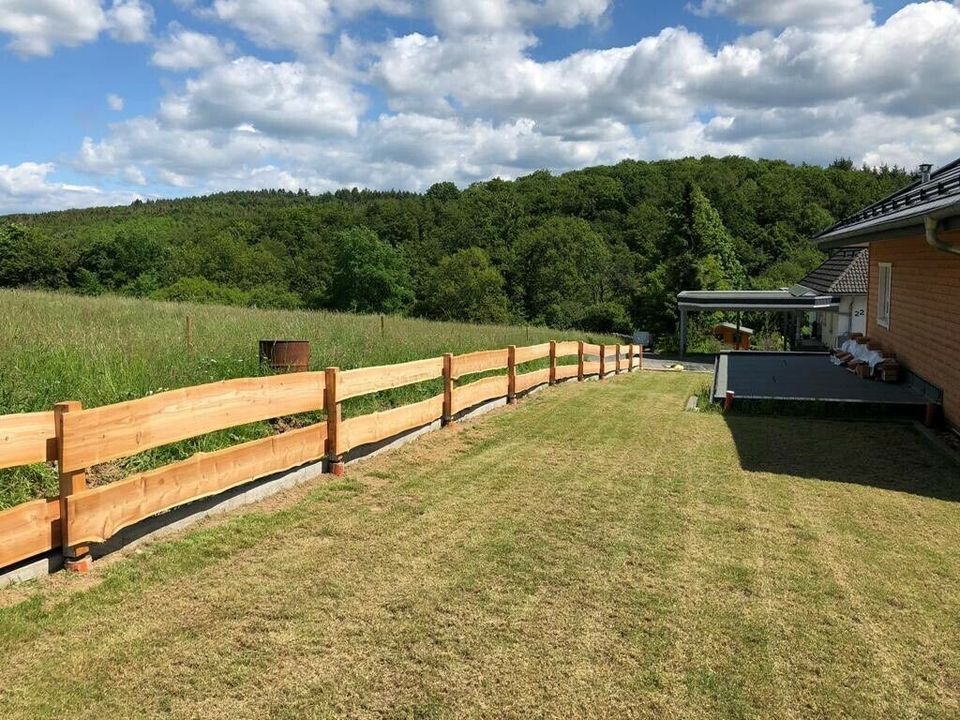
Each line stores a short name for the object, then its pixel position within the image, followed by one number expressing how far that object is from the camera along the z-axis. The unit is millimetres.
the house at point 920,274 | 8363
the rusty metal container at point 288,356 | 7051
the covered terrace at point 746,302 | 32406
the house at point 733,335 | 37309
